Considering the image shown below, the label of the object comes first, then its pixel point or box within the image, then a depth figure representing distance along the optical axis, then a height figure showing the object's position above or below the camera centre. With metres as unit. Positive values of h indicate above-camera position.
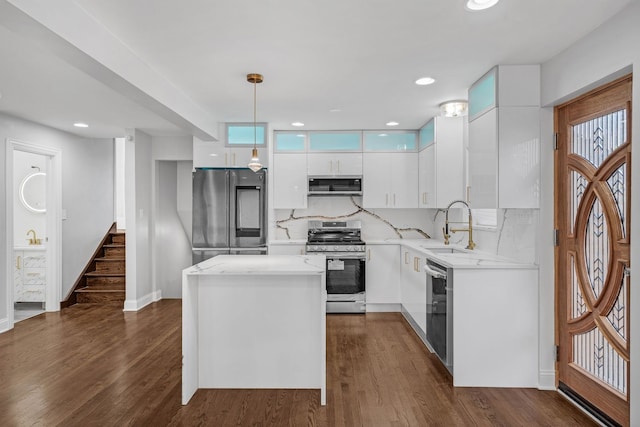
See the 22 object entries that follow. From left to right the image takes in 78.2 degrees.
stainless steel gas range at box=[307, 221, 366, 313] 4.93 -0.77
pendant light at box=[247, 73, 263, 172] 3.17 +1.08
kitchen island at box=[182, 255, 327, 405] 2.92 -0.88
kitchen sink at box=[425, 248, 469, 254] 4.23 -0.42
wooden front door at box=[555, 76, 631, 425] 2.28 -0.22
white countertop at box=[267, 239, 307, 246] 5.05 -0.39
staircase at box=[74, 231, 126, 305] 5.67 -0.98
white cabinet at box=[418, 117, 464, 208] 4.36 +0.59
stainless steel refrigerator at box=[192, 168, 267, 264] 4.96 -0.05
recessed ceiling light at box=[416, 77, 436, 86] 3.29 +1.11
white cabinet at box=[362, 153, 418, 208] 5.25 +0.47
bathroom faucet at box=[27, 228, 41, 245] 5.63 -0.40
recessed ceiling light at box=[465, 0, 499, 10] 2.06 +1.10
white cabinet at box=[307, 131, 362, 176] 5.25 +0.78
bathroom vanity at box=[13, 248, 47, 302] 5.41 -0.85
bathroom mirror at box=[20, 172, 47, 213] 5.64 +0.29
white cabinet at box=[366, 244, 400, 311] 5.00 -0.73
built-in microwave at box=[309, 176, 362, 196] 5.23 +0.35
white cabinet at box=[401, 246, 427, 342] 3.85 -0.84
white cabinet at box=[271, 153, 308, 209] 5.25 +0.44
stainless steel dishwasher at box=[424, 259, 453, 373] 3.02 -0.82
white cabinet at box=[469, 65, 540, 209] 2.96 +0.57
